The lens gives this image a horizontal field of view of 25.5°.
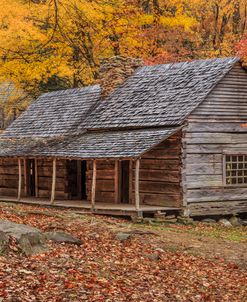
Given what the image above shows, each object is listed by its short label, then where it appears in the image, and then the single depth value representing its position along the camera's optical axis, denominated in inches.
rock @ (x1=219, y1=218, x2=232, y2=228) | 881.2
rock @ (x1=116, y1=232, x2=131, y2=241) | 611.2
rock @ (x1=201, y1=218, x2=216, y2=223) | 887.7
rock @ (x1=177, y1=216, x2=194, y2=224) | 845.8
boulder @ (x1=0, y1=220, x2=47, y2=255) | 478.3
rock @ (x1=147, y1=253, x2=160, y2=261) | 549.6
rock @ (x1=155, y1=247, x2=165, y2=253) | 588.5
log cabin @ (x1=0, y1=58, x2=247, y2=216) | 860.6
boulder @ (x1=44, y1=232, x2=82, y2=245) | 541.5
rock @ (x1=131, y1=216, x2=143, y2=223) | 801.6
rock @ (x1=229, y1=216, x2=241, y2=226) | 903.5
